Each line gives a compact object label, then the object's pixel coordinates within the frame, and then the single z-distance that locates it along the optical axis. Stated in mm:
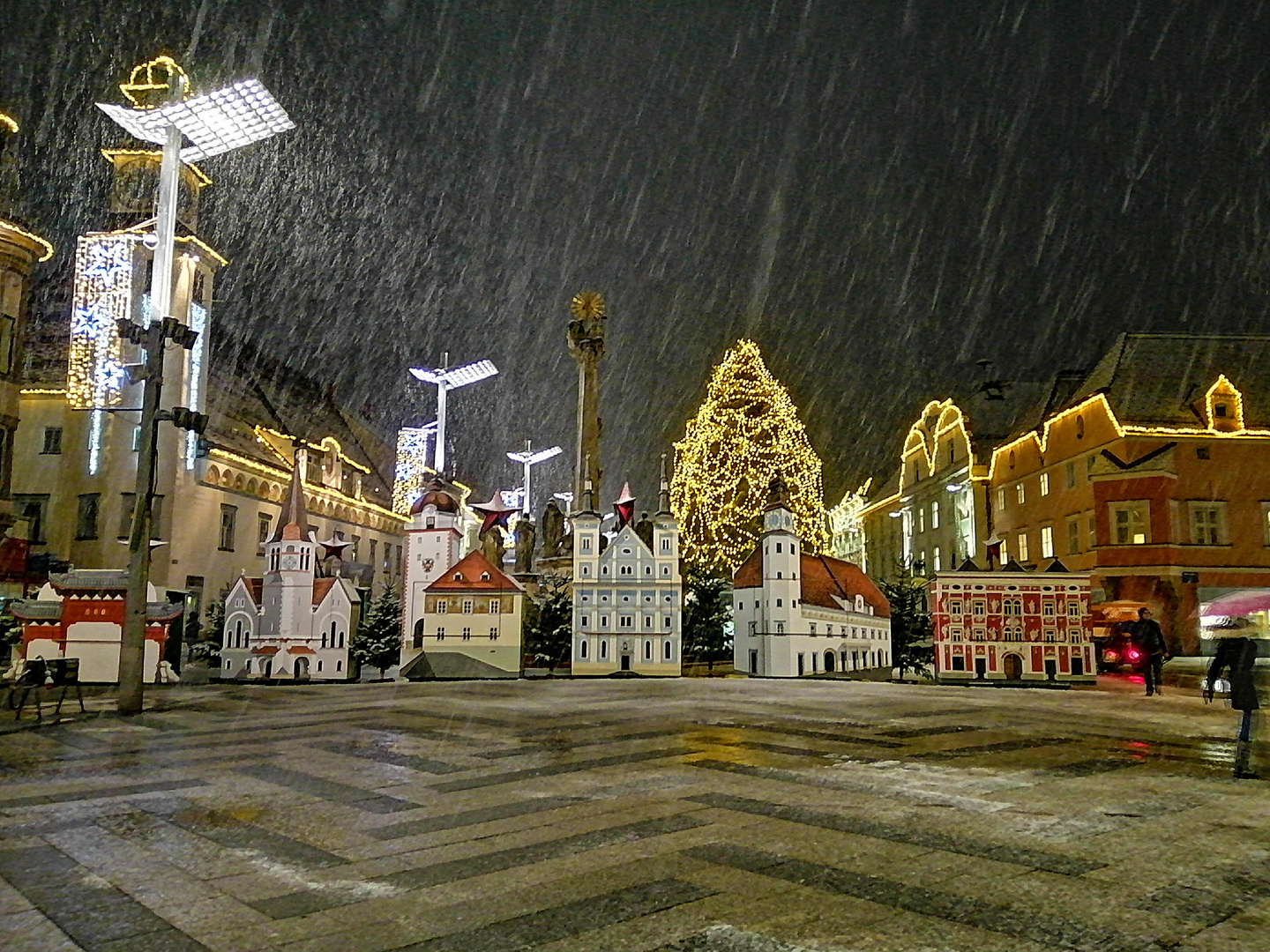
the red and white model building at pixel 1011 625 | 23828
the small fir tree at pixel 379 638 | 24500
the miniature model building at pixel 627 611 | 23922
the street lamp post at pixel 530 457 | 48312
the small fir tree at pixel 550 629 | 25125
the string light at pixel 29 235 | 32656
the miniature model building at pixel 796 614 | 23750
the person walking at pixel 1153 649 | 20203
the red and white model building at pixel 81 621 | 19719
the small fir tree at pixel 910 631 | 28125
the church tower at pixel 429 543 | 24641
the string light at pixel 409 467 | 54906
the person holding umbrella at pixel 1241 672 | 9031
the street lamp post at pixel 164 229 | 14859
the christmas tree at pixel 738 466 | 39094
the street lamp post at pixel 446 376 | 31047
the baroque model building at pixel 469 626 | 23547
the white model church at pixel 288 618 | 22281
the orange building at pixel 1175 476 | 38188
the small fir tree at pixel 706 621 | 26766
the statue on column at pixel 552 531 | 34844
